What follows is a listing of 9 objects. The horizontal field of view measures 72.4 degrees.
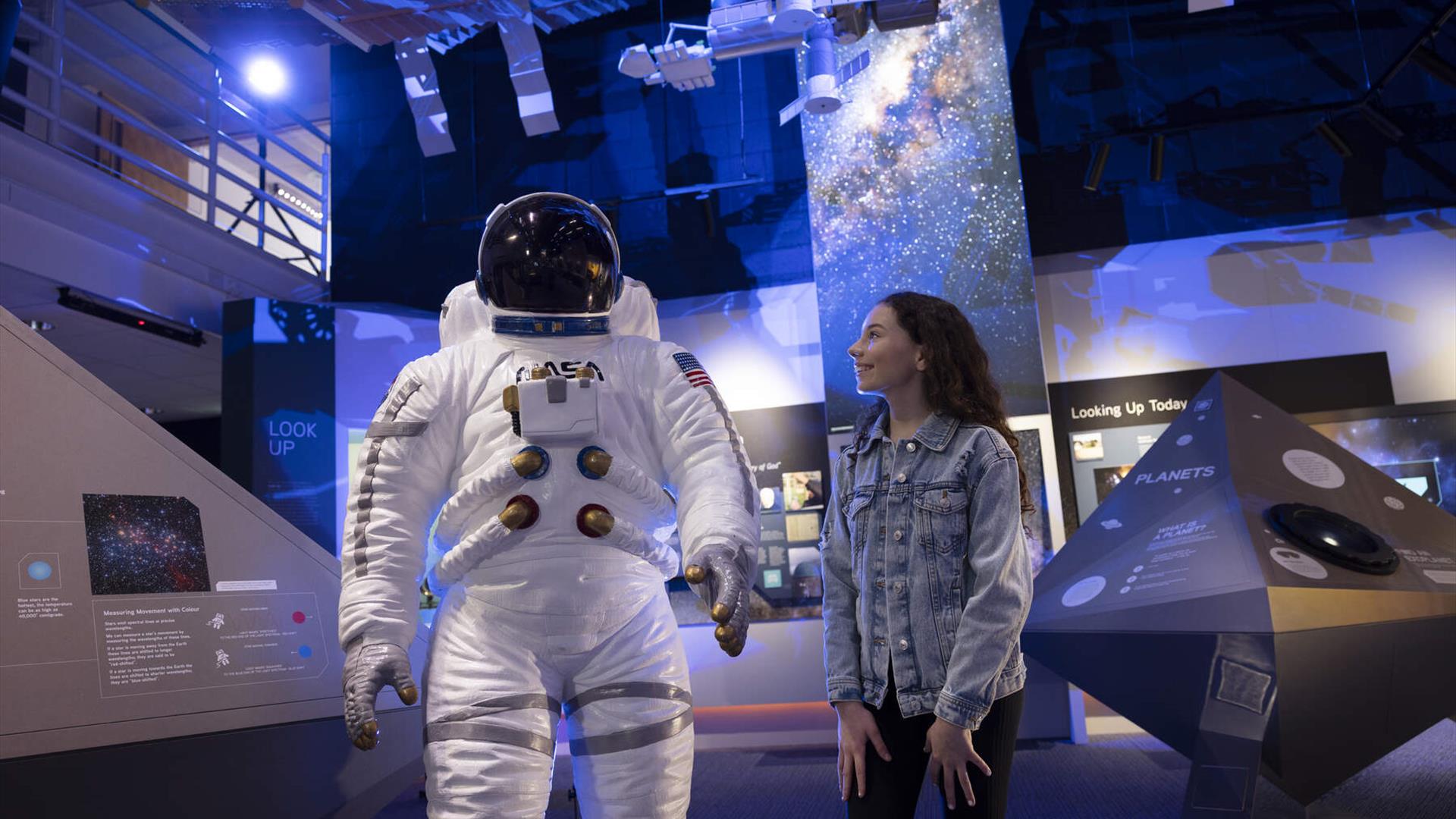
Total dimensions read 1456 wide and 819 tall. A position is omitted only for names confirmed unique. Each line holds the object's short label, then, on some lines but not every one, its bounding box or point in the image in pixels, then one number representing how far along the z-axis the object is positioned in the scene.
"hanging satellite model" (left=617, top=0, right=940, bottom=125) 4.95
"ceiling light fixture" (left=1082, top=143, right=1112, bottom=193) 5.91
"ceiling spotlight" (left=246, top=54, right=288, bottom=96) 7.68
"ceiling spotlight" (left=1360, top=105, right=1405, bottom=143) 5.74
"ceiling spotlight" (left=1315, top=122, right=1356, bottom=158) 5.84
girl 1.51
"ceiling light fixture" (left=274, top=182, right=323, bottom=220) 8.66
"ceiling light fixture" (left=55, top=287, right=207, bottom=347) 5.30
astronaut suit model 1.66
